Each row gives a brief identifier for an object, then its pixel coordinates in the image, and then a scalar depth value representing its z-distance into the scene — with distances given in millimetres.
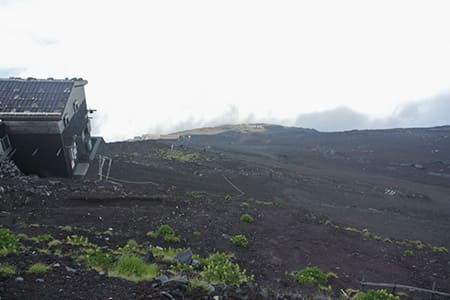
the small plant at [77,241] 8664
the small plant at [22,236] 8426
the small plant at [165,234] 11492
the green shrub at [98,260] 6602
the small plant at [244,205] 19453
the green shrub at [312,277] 9820
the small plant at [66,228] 10222
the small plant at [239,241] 12414
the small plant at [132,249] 8556
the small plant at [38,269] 5752
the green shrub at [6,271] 5398
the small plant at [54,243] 8156
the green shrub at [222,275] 6777
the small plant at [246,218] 16109
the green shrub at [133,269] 6203
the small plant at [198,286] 5688
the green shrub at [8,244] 6574
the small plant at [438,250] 17773
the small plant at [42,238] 8555
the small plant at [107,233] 10797
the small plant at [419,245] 17781
